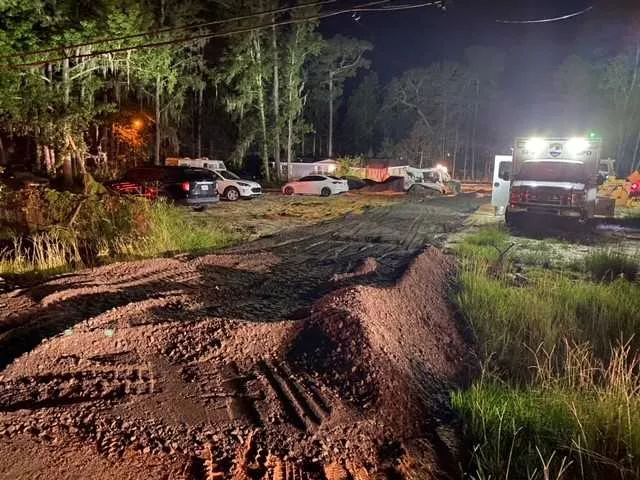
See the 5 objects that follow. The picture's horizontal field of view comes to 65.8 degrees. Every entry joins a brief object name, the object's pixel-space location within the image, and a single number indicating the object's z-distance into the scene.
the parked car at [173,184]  19.03
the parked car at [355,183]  34.95
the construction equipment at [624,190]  24.36
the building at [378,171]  40.57
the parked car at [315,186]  29.70
